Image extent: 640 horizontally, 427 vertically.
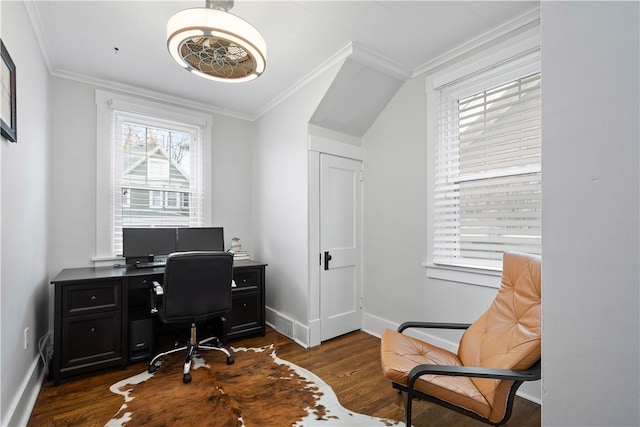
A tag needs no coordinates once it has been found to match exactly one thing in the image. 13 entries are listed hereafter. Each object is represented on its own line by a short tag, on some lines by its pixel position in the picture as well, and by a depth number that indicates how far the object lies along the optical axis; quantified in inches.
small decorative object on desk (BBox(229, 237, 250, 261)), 141.4
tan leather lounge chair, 54.8
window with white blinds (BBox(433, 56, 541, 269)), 82.7
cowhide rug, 70.9
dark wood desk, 87.9
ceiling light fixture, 64.4
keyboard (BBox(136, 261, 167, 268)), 113.7
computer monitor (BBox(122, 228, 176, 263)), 113.7
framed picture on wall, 59.2
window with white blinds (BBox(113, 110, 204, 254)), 123.3
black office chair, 88.7
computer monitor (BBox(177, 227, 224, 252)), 123.3
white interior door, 120.5
